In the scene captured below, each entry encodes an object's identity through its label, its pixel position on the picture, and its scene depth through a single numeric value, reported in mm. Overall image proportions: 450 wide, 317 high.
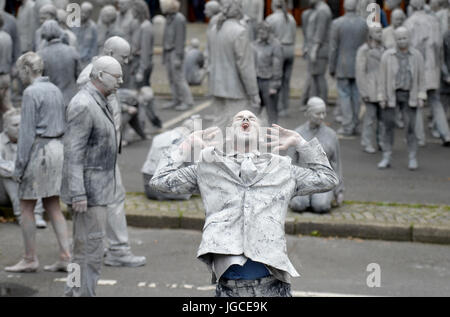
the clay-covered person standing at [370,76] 13812
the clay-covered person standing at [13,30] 15375
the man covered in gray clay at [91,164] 7180
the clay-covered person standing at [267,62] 14812
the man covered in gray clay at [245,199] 4918
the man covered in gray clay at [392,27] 15133
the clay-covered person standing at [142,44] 16922
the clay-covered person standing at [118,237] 9086
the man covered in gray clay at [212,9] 17281
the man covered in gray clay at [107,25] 16578
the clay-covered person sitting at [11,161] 9898
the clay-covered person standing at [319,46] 17047
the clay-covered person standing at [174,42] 17734
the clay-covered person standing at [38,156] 8258
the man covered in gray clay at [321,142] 10516
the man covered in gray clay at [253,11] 17375
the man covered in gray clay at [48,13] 12695
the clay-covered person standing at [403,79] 12719
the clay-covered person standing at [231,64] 12062
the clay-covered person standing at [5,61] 13969
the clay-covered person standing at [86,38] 16641
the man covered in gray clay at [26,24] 17469
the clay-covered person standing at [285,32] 16906
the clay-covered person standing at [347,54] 15359
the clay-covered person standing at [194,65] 20625
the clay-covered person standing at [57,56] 11039
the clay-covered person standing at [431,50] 14828
